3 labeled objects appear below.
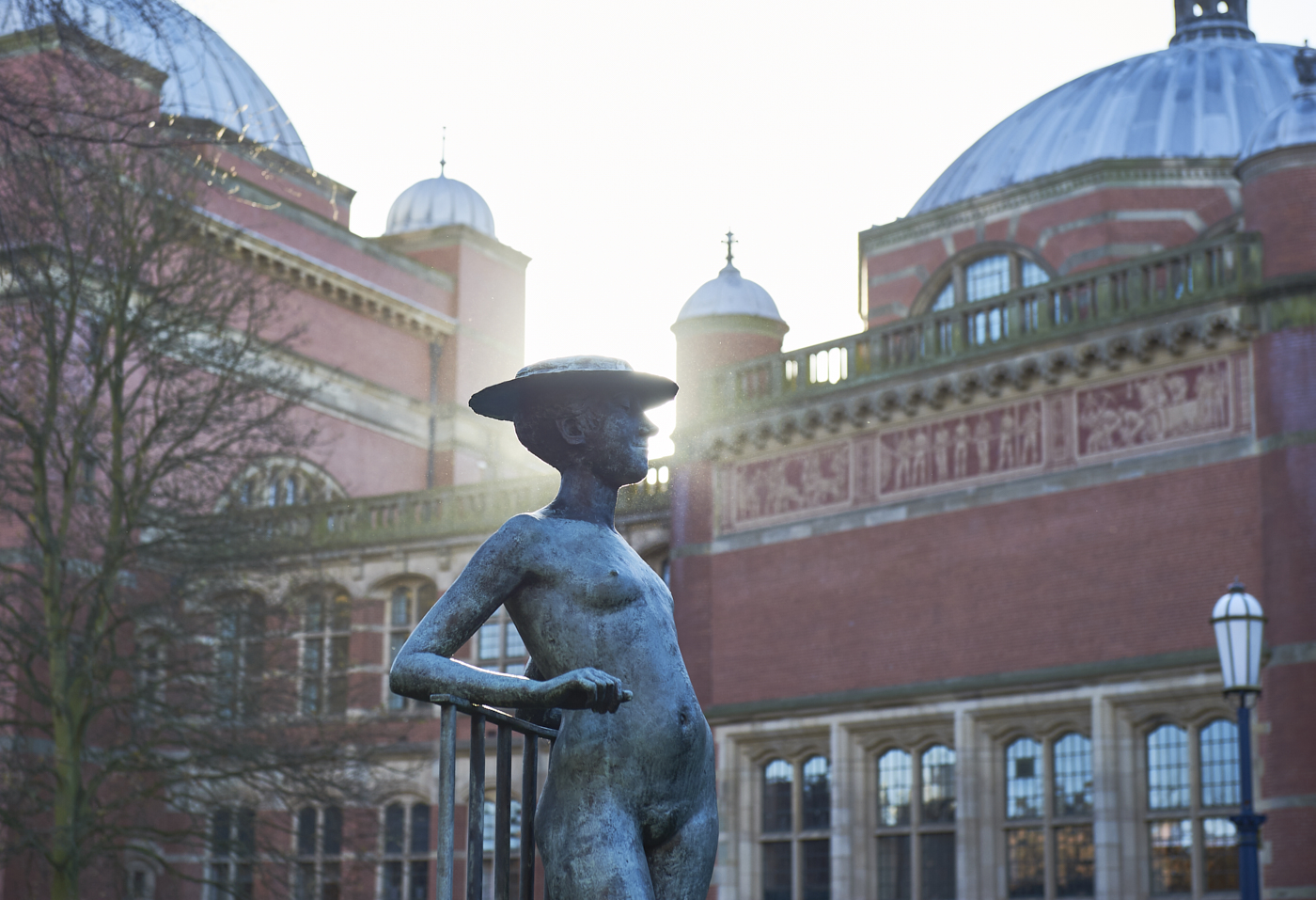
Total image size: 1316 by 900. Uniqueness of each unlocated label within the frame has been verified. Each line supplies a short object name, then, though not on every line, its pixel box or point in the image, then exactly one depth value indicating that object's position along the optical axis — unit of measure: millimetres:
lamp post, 11922
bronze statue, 4473
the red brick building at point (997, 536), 20797
